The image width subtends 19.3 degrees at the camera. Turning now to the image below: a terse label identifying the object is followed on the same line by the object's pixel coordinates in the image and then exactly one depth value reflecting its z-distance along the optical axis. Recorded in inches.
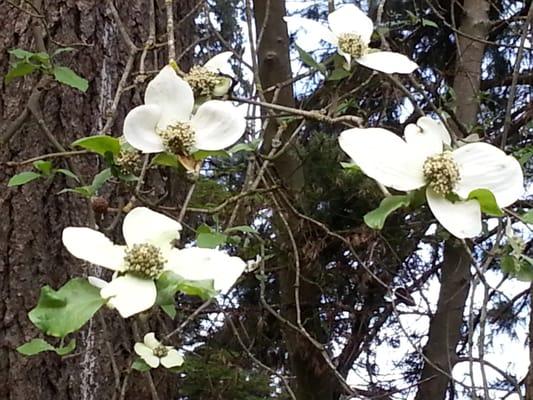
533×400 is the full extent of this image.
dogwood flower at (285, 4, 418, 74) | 46.4
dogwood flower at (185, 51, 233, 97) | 44.5
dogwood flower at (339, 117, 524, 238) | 38.5
